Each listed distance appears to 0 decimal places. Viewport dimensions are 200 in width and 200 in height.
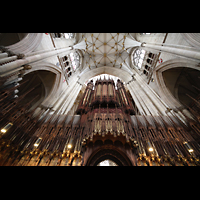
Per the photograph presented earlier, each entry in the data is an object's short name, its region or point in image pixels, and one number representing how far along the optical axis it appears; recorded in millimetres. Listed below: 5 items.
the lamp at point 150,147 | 4357
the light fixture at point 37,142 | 4445
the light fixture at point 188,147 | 4331
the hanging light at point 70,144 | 4465
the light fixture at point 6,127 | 3770
